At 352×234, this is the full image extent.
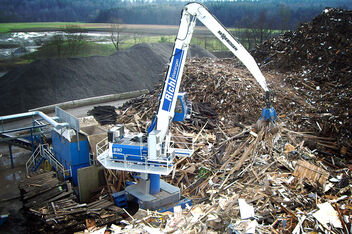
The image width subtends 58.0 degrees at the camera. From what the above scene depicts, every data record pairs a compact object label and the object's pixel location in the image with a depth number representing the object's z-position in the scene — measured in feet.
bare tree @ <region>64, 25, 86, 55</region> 123.65
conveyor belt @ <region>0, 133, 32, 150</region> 58.34
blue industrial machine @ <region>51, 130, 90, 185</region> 46.42
